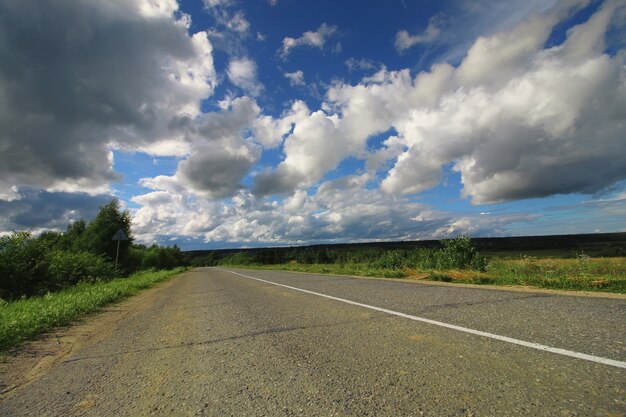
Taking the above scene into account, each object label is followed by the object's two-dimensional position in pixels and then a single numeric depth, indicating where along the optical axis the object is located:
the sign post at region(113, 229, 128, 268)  22.60
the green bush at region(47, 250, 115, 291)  15.98
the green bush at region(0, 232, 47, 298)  13.21
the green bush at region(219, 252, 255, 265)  116.06
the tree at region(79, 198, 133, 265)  36.03
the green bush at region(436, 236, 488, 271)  21.44
